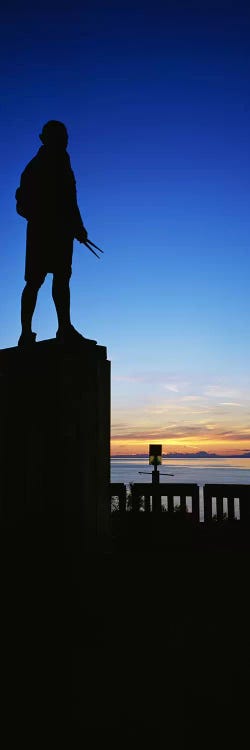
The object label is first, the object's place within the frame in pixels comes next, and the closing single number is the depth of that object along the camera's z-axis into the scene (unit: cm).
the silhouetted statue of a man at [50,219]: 631
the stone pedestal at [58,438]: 558
